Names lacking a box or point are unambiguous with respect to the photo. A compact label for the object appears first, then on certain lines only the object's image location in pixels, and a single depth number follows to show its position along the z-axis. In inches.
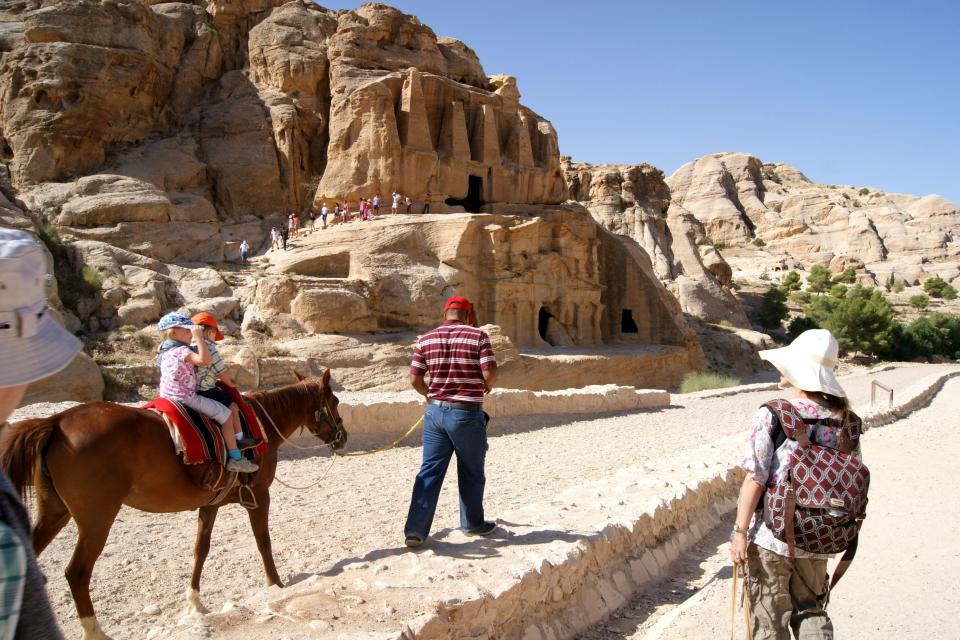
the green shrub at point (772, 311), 1903.3
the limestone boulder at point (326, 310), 751.1
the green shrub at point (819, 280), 2579.5
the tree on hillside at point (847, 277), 2664.9
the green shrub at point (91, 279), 746.2
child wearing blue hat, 198.5
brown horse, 167.2
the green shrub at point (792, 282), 2505.0
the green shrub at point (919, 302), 2351.1
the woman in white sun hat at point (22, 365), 55.1
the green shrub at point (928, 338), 1775.3
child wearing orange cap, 207.3
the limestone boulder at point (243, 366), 547.5
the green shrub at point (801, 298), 2317.9
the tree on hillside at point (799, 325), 1752.0
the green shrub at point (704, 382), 975.0
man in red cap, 196.7
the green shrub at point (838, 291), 2241.0
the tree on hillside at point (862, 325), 1673.2
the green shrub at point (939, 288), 2576.3
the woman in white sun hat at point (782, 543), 127.3
